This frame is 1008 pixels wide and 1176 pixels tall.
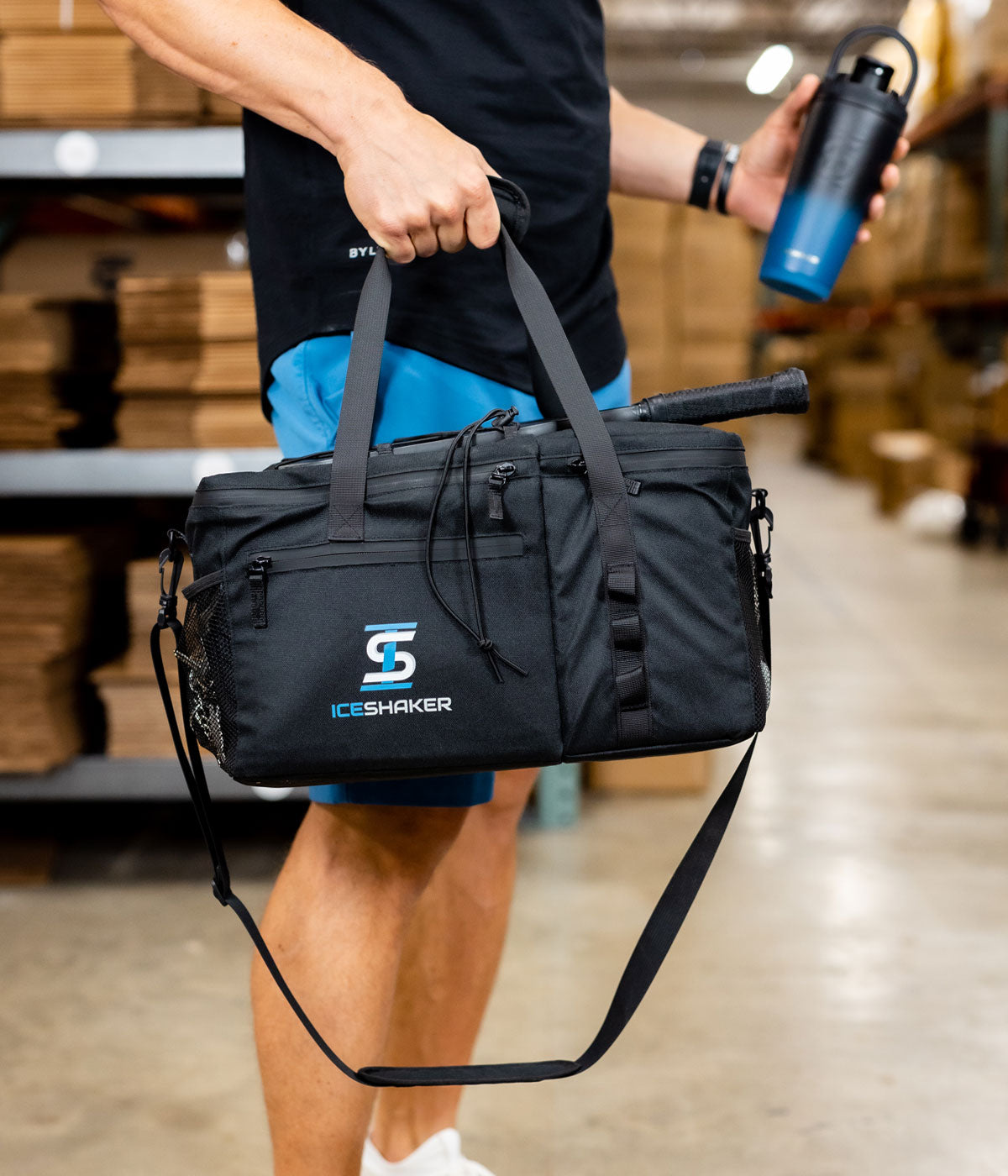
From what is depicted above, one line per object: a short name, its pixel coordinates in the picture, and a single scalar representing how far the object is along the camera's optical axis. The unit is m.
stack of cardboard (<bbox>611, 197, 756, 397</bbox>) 2.45
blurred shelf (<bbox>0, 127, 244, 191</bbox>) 1.82
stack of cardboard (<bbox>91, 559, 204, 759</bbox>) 2.00
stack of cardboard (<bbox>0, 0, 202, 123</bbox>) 1.88
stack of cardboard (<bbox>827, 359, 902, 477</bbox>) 8.73
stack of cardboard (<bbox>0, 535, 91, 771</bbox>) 1.95
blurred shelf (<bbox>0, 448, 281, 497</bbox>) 1.91
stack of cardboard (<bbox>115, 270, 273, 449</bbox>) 1.93
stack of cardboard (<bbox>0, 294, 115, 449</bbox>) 1.96
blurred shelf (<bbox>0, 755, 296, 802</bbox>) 1.99
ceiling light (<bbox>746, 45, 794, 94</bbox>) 14.88
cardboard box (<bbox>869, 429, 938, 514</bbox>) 6.78
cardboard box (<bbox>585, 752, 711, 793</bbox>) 2.50
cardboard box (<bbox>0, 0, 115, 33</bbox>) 1.89
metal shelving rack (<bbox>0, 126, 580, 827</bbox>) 1.83
